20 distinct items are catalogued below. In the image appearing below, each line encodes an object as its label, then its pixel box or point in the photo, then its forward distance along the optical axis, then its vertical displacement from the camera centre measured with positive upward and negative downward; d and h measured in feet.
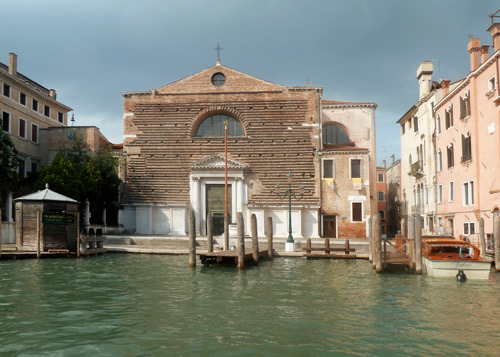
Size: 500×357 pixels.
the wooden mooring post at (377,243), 50.90 -3.96
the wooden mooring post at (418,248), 48.29 -4.38
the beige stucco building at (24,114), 94.17 +20.82
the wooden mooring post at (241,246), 54.44 -4.31
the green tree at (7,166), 78.64 +7.82
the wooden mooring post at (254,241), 61.05 -4.26
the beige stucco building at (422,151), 92.02 +11.76
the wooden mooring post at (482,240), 54.65 -4.06
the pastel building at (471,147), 63.82 +8.96
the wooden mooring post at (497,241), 50.57 -3.92
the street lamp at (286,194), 93.31 +2.77
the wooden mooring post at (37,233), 63.13 -2.95
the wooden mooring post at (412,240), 52.19 -3.76
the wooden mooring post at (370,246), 60.71 -5.15
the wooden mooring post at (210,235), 61.87 -3.48
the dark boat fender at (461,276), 44.59 -6.76
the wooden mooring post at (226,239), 66.85 -4.28
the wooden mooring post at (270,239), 67.06 -4.41
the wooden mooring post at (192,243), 55.93 -3.99
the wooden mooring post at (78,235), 65.57 -3.36
